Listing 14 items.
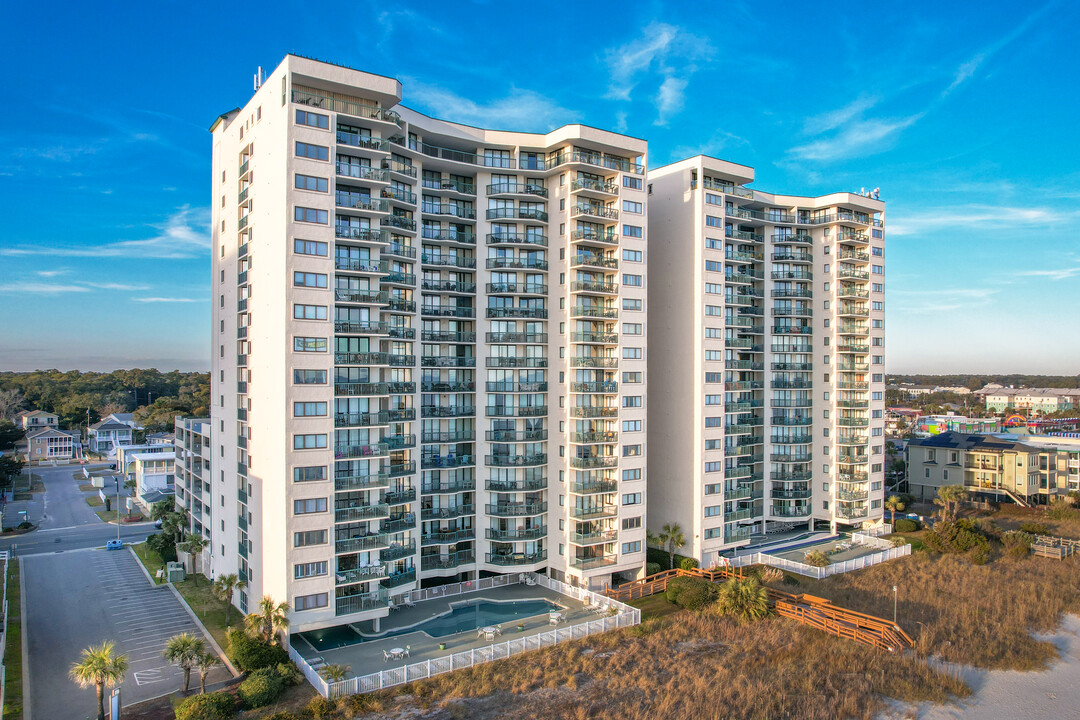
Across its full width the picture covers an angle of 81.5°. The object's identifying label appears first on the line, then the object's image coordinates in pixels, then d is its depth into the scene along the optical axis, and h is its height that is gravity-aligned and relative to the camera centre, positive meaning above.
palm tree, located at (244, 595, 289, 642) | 36.34 -14.46
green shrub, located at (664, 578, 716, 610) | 44.53 -15.96
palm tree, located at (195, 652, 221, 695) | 32.88 -15.65
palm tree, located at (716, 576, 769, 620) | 42.72 -15.73
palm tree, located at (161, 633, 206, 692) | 32.88 -14.73
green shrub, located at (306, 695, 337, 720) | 30.22 -16.38
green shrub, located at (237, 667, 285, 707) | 31.50 -16.13
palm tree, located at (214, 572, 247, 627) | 41.91 -14.44
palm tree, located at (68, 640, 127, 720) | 29.95 -14.41
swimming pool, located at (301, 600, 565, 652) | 39.56 -16.89
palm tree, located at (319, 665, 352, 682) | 32.31 -15.60
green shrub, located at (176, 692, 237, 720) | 29.80 -16.15
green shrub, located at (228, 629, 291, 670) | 34.62 -15.77
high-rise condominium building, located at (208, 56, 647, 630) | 38.56 +1.74
